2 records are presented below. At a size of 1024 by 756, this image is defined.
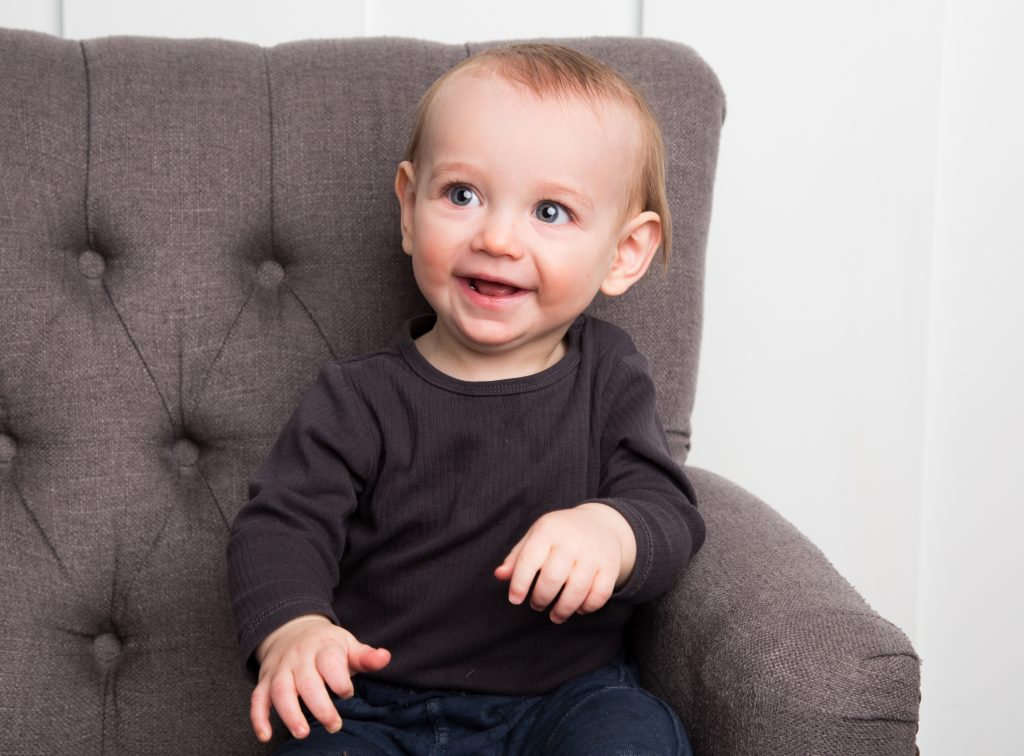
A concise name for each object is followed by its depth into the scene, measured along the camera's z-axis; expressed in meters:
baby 1.06
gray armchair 1.21
